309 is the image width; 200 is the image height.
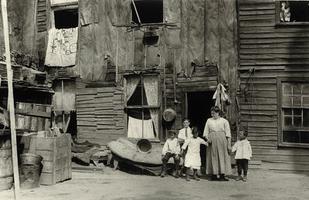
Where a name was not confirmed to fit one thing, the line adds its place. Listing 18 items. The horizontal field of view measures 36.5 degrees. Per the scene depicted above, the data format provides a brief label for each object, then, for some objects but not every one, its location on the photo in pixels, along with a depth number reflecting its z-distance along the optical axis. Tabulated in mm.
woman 12789
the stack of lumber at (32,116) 14773
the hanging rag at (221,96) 14616
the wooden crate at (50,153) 11789
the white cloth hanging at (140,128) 15875
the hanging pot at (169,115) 15305
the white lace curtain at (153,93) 15750
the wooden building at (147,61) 15062
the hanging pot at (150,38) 15670
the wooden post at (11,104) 10315
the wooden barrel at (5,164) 11195
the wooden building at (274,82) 14383
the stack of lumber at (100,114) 16188
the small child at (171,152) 13266
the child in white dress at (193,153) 13039
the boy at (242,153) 12688
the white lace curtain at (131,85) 16062
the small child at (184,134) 13641
